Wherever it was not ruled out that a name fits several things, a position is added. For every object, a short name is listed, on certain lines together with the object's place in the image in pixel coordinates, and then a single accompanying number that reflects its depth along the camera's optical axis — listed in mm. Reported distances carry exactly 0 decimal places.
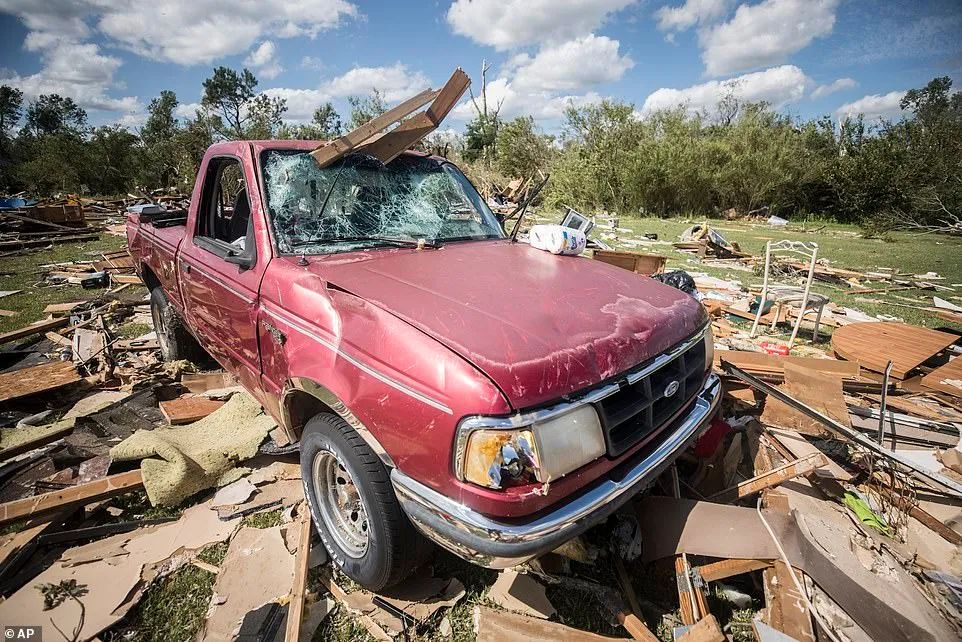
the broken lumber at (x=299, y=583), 1781
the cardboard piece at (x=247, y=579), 1926
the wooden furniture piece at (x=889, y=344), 4172
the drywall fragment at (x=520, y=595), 2002
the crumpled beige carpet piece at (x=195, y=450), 2609
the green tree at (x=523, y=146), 30219
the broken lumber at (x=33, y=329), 4809
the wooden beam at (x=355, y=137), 2619
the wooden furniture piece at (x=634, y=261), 5477
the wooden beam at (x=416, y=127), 2822
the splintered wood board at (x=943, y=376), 3905
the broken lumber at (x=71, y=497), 2270
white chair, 5234
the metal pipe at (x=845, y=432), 1951
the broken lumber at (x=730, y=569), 1976
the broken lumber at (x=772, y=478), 2203
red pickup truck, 1459
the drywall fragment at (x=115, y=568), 1907
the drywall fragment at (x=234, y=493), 2613
